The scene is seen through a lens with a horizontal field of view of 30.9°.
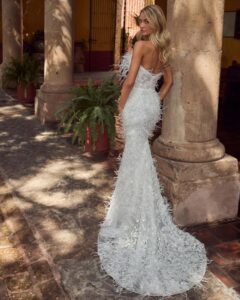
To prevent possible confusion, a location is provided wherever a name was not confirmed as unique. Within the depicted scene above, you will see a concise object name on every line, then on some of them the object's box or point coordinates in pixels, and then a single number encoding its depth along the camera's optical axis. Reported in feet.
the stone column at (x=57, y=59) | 27.96
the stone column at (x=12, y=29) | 40.81
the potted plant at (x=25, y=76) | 36.24
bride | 11.57
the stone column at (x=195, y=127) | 13.99
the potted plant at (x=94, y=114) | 21.31
